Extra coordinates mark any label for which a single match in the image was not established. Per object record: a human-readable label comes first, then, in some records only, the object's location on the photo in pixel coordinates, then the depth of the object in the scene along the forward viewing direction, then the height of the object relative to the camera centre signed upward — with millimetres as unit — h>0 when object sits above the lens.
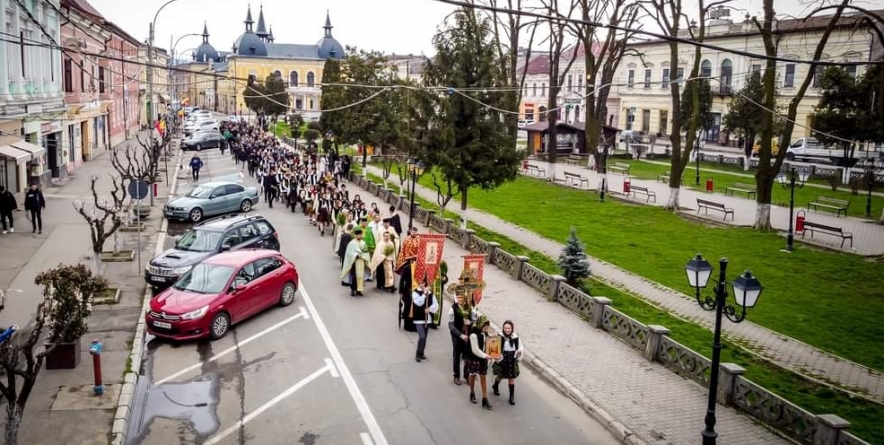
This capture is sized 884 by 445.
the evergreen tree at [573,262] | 17594 -3210
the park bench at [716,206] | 29309 -3020
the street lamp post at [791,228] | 23222 -2975
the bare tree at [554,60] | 41219 +3693
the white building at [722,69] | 52188 +5044
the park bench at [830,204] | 30747 -2985
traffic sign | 19641 -2075
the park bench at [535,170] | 45500 -2880
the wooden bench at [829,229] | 24214 -3177
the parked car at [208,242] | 16938 -3244
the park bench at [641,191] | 34406 -2995
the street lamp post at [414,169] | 24780 -1708
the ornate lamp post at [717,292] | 9664 -2153
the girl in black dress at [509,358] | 11148 -3480
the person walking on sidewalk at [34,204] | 22406 -2929
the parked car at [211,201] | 26656 -3277
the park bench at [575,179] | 39994 -3040
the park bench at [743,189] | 36250 -2936
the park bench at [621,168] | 46481 -2589
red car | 13797 -3542
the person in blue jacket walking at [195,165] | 37897 -2697
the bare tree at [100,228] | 16656 -2660
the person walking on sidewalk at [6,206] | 22547 -3020
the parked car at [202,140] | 56219 -2176
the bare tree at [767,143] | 26062 -414
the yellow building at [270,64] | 118188 +8275
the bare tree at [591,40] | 38031 +4330
